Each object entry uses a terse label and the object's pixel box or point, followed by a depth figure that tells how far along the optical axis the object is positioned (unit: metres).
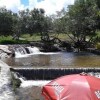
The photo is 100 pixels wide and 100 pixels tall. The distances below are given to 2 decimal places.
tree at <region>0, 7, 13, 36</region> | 17.05
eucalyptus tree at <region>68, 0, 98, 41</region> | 14.54
